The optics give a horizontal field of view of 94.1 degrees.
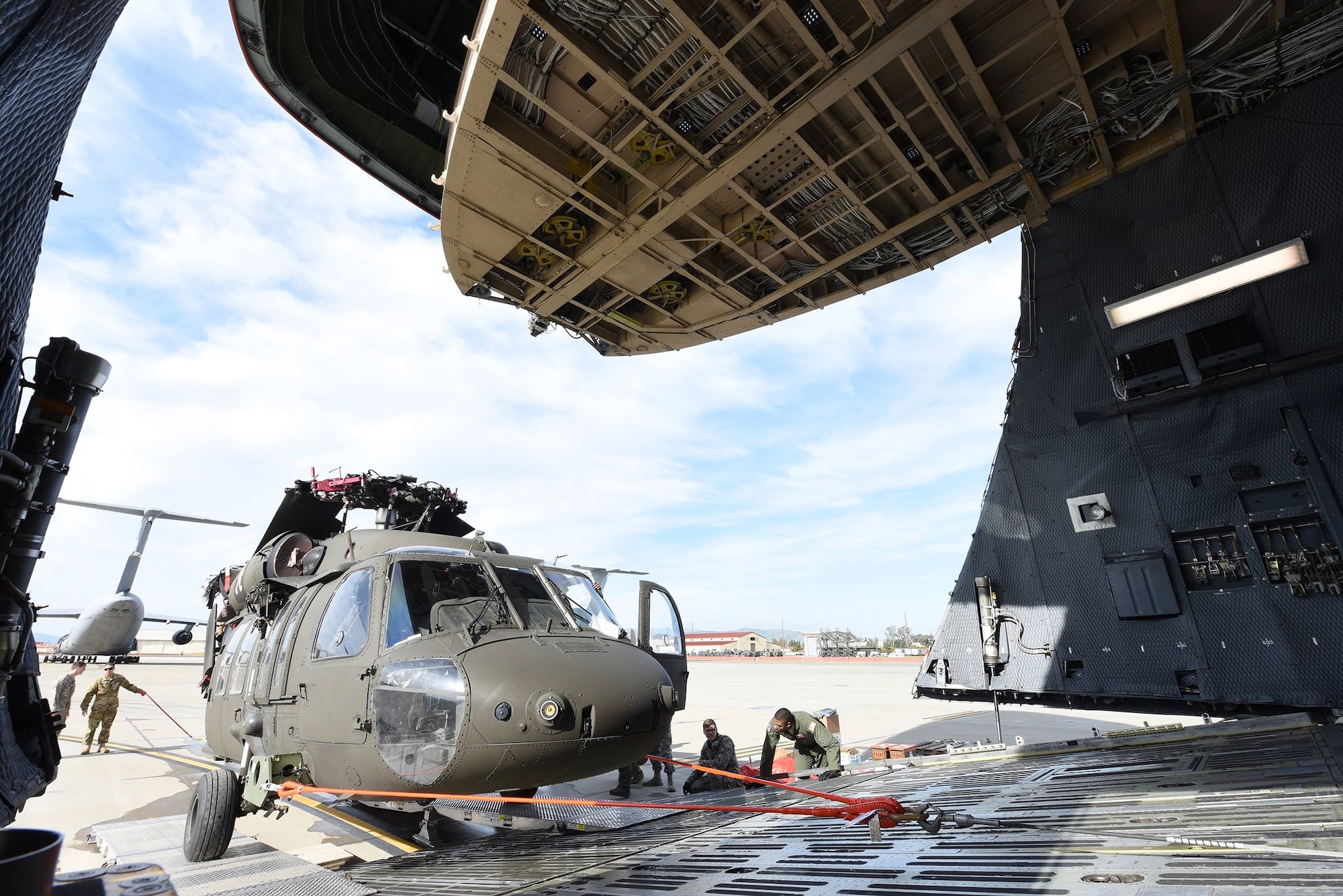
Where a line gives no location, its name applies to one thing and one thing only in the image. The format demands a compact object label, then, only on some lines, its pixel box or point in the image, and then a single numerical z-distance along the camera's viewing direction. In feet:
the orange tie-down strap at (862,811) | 11.09
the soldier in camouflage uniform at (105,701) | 35.29
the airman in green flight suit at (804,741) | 24.62
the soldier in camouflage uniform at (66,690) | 37.40
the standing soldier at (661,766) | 27.96
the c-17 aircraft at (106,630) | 54.75
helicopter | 12.67
